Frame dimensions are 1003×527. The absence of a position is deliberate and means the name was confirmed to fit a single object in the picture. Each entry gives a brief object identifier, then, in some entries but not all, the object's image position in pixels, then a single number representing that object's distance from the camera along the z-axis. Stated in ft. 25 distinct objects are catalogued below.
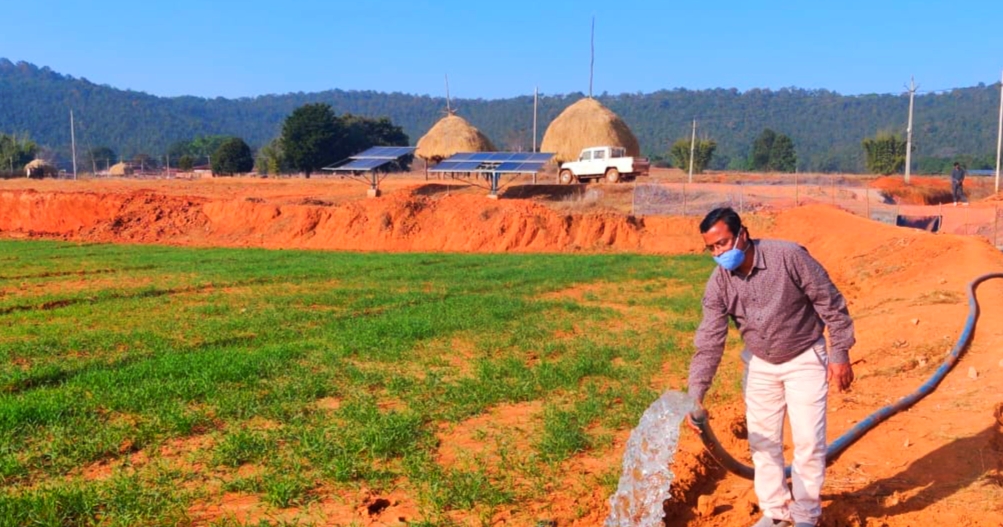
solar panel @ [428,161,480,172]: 124.57
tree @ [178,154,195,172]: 259.80
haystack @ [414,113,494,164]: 167.94
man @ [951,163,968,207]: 100.60
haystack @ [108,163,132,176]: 250.25
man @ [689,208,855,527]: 15.43
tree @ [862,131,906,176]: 198.90
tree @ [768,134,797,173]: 265.34
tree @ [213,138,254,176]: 224.74
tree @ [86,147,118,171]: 364.38
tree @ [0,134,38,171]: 243.19
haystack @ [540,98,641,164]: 159.22
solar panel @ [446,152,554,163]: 125.49
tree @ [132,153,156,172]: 284.00
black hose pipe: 15.67
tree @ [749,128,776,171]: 273.33
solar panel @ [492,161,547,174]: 120.16
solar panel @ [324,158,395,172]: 127.44
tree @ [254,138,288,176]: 220.64
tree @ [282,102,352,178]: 202.80
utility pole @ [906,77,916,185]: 132.57
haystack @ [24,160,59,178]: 197.47
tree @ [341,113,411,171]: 217.15
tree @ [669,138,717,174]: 209.01
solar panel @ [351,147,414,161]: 133.80
